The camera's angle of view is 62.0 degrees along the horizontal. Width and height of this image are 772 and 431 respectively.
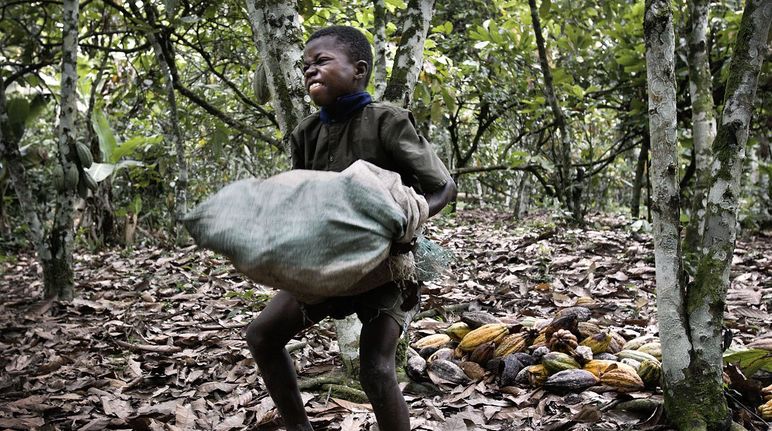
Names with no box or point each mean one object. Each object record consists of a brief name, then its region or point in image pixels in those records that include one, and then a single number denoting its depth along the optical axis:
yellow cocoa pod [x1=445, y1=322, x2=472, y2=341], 3.51
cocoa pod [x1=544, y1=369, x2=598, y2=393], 2.84
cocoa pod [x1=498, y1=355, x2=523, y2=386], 3.02
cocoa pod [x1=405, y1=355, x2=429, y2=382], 3.07
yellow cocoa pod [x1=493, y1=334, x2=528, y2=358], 3.23
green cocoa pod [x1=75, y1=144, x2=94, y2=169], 5.03
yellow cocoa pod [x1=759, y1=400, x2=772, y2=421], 2.45
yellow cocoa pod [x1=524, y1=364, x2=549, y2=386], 2.97
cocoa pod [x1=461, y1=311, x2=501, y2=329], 3.49
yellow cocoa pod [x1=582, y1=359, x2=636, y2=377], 2.83
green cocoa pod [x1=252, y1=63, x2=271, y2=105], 4.20
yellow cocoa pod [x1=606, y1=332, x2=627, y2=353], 3.17
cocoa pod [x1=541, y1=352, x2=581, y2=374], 2.98
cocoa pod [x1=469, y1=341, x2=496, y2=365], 3.21
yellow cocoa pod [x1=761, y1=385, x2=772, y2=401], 2.55
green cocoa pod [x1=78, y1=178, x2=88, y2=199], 4.97
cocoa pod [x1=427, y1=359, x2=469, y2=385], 3.07
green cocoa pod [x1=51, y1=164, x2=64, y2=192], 4.62
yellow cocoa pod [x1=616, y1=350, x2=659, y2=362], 2.91
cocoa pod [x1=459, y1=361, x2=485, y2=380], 3.13
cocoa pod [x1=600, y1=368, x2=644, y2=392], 2.74
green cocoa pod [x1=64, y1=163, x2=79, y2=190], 4.60
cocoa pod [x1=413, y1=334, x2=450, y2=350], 3.46
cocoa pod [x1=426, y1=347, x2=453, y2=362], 3.28
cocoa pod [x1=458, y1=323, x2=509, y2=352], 3.29
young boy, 2.01
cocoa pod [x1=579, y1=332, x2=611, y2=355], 3.15
